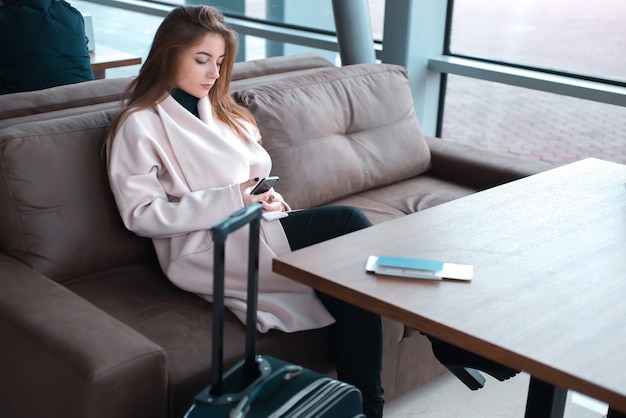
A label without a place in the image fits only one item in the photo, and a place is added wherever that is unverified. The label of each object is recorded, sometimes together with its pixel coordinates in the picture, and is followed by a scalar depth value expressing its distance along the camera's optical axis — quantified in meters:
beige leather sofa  1.75
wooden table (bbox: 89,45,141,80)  4.24
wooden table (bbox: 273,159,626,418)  1.41
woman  2.10
